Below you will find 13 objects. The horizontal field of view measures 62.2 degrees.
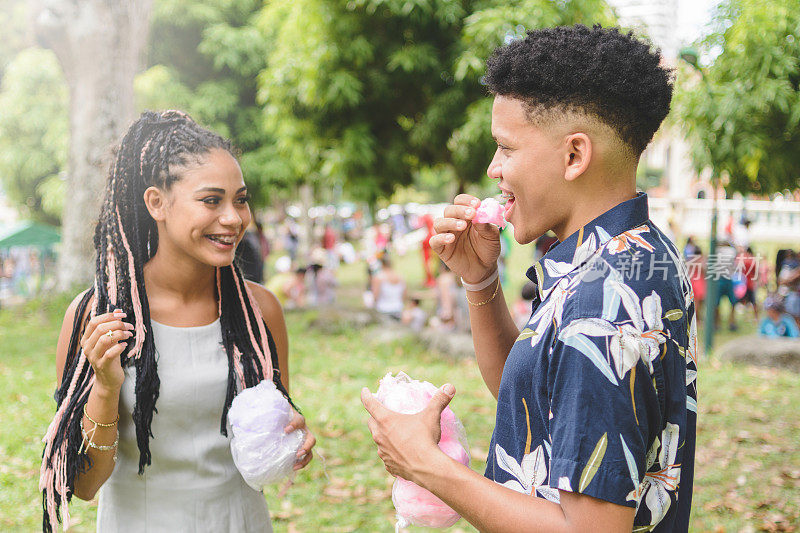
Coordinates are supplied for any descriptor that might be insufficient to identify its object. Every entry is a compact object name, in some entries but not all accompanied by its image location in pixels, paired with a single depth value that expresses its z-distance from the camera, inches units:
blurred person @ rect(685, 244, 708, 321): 417.5
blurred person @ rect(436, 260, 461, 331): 417.2
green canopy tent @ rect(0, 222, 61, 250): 559.2
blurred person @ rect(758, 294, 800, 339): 375.9
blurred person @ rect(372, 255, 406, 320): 470.3
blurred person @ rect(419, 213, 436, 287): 562.3
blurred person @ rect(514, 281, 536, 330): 386.3
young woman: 84.0
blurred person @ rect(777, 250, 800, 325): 387.2
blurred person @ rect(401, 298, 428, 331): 444.1
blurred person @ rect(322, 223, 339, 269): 816.7
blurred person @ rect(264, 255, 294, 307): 431.4
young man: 47.9
